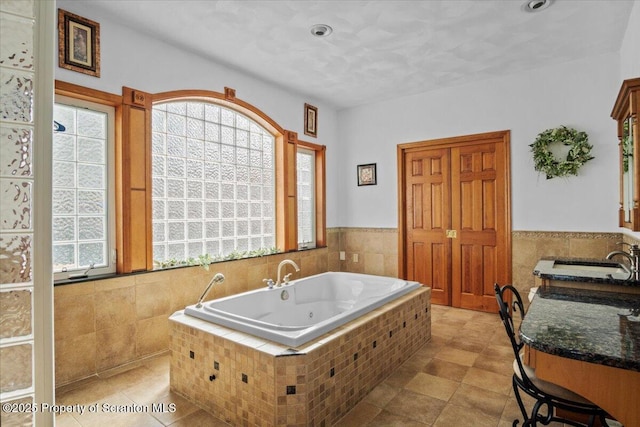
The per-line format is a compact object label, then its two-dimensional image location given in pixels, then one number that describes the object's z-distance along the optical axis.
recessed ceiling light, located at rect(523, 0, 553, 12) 2.47
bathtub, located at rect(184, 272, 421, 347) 2.07
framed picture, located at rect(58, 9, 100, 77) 2.37
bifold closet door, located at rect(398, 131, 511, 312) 3.95
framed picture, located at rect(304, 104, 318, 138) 4.54
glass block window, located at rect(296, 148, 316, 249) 4.64
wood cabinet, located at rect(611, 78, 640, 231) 1.92
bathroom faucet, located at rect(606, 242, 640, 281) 2.03
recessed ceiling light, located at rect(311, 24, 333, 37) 2.80
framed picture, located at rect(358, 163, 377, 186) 4.86
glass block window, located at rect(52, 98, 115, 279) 2.48
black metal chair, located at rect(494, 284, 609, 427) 1.36
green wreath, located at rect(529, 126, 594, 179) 3.41
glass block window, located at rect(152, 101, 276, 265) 3.10
